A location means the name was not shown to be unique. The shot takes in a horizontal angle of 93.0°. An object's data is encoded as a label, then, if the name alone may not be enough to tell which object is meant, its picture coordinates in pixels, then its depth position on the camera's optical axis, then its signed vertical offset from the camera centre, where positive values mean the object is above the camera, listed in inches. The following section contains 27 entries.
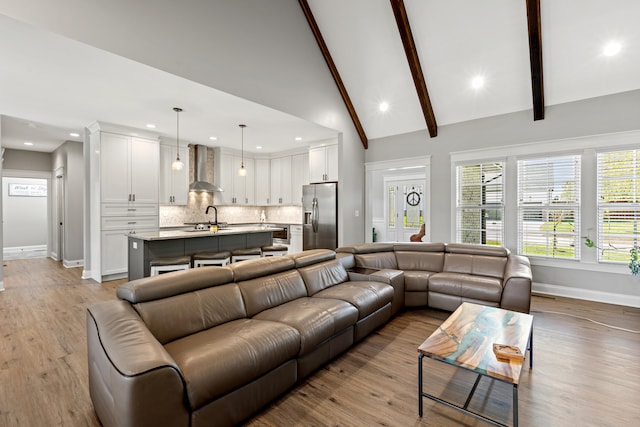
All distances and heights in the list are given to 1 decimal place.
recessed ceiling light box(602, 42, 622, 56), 147.2 +81.1
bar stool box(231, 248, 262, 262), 187.3 -26.8
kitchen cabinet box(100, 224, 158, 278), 205.5 -27.1
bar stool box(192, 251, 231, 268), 168.8 -26.9
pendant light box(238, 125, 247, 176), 214.2 +28.7
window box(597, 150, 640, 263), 158.7 +5.6
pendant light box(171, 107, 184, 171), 177.2 +59.1
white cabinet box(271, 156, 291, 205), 300.0 +30.8
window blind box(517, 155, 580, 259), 174.7 +3.7
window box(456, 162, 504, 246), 199.0 +5.9
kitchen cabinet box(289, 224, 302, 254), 286.4 -25.6
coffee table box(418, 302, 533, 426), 66.2 -33.5
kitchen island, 158.9 -19.6
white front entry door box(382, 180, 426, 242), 349.1 +3.6
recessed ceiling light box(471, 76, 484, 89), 185.1 +80.4
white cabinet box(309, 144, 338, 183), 249.1 +40.6
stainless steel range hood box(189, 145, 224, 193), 272.7 +42.7
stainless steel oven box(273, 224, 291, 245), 295.0 -24.1
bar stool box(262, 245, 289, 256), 202.8 -26.1
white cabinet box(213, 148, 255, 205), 285.7 +30.4
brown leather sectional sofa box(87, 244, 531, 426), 55.7 -32.0
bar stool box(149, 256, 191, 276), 153.6 -27.8
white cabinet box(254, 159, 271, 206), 315.6 +34.4
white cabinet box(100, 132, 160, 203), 205.6 +29.5
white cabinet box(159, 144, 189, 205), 248.5 +26.7
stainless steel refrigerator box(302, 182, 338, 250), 242.1 -3.7
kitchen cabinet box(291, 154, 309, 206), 287.1 +34.8
